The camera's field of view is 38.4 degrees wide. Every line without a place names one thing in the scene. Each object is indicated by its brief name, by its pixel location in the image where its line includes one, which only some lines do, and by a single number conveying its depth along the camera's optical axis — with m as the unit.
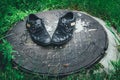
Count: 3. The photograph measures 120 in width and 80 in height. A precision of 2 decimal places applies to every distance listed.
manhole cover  2.34
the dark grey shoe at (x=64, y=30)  2.47
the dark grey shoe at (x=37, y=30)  2.49
